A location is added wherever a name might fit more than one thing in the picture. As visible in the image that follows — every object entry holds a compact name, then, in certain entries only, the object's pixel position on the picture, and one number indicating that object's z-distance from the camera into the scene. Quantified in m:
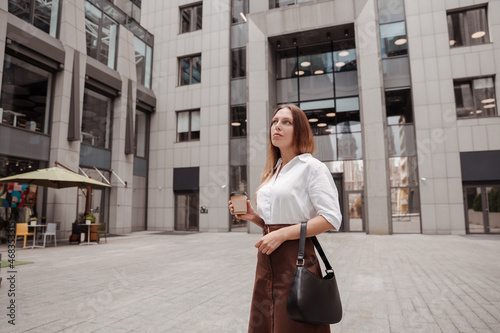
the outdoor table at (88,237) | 13.33
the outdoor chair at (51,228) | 12.48
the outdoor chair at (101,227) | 14.12
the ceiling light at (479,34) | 17.52
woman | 1.67
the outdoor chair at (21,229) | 11.67
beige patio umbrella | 11.60
